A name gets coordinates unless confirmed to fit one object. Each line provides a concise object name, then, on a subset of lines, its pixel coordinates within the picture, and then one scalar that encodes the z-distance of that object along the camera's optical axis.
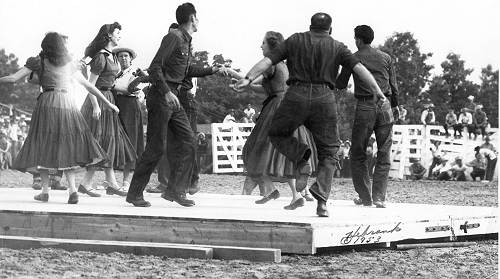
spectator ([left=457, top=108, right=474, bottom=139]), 31.14
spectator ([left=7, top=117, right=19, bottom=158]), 32.53
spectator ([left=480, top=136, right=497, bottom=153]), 28.39
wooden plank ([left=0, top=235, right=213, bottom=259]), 8.21
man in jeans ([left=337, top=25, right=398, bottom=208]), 10.80
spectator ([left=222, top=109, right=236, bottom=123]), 31.27
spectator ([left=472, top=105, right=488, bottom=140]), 31.06
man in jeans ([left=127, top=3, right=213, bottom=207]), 9.58
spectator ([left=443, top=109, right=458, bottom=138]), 30.65
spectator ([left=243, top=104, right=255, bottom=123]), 31.25
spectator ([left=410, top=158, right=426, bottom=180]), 29.23
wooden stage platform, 8.27
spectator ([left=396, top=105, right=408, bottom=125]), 31.82
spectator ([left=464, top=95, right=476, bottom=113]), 32.72
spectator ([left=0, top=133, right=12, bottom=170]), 31.36
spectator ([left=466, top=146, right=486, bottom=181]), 27.92
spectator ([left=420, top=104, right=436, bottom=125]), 33.78
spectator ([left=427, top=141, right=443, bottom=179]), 29.42
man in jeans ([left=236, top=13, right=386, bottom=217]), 8.84
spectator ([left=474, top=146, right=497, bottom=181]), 27.83
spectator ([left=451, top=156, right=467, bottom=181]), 28.34
